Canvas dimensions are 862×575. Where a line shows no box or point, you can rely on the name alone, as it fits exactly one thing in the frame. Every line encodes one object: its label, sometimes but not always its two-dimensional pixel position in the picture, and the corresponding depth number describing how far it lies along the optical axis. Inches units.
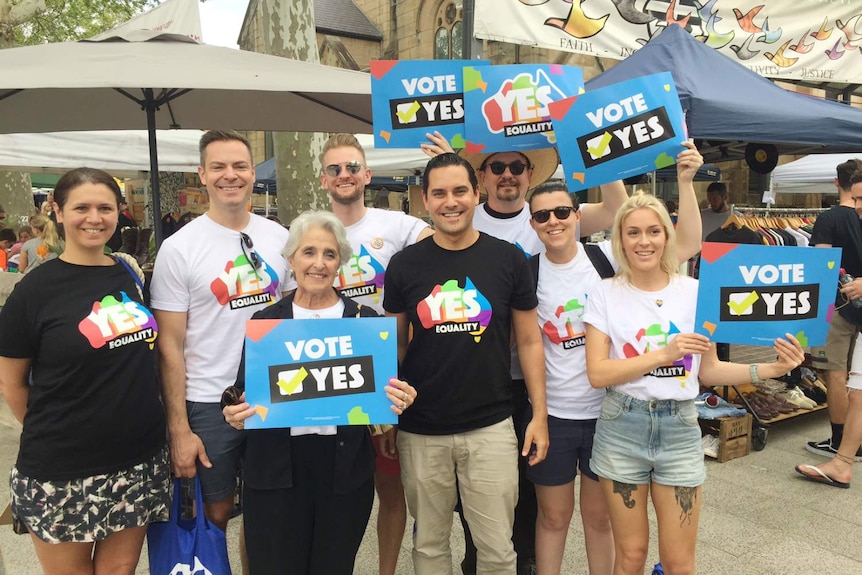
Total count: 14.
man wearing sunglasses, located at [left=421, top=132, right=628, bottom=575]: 113.7
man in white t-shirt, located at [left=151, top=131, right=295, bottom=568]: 93.5
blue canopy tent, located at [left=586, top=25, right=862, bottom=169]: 175.8
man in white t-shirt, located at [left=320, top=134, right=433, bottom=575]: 109.7
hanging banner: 233.0
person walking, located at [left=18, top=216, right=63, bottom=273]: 285.5
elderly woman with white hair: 87.2
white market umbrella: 106.3
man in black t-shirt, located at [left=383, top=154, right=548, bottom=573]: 92.3
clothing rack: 236.5
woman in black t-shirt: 81.5
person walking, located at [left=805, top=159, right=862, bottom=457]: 171.9
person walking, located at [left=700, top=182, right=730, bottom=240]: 298.0
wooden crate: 184.5
